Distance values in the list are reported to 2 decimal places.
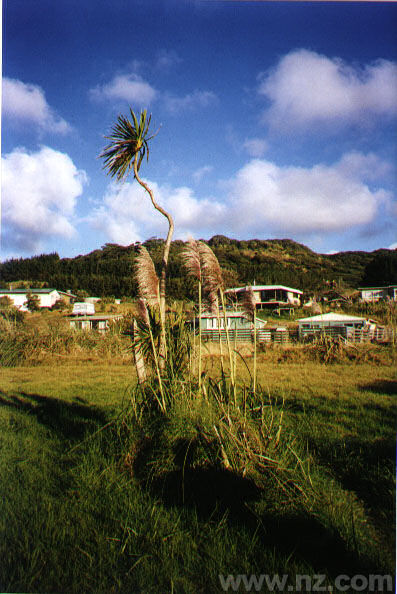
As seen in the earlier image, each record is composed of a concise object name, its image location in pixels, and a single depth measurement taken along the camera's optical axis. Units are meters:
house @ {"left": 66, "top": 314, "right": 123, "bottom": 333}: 24.81
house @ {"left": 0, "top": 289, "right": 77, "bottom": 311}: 35.28
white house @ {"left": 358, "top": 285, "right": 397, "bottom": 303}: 31.87
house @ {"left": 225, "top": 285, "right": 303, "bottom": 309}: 32.41
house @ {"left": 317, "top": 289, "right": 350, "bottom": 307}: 29.02
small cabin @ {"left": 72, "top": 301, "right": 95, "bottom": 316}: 33.04
